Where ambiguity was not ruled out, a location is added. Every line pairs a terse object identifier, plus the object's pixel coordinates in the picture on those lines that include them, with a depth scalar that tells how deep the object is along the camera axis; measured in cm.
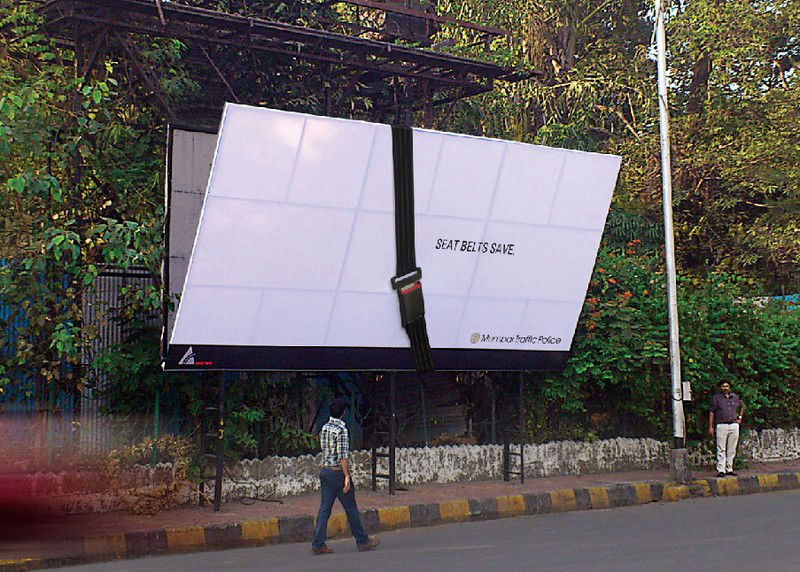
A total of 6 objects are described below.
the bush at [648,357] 1673
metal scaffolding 1489
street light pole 1592
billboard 1211
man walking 1017
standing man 1694
